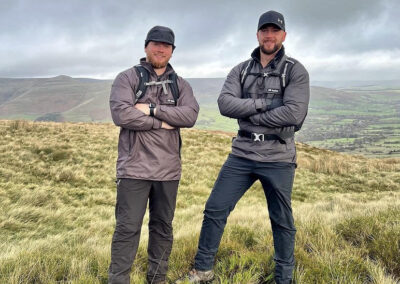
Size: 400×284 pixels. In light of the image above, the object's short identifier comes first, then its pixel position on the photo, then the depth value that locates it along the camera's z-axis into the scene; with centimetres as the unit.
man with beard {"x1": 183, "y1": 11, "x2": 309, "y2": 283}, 337
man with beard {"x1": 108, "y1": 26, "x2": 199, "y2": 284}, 318
